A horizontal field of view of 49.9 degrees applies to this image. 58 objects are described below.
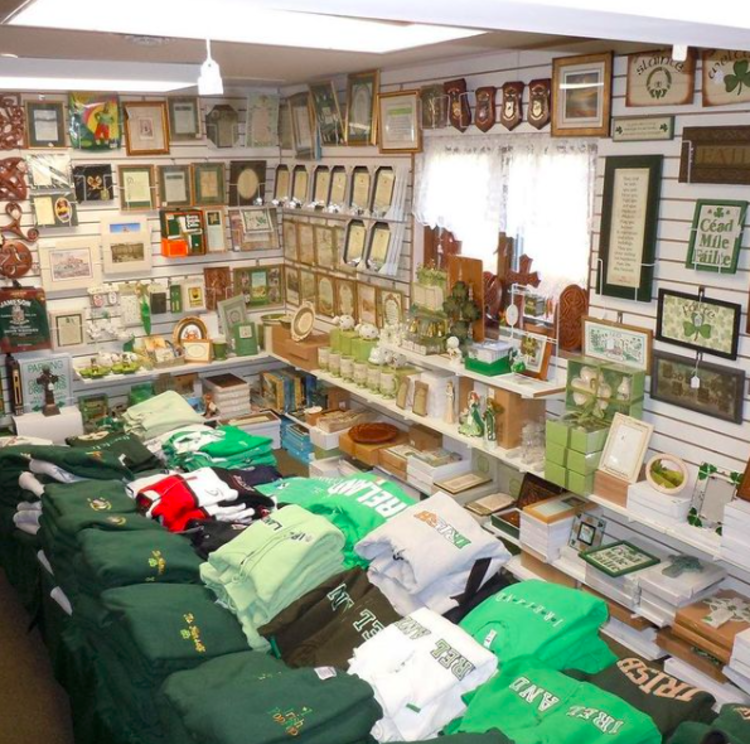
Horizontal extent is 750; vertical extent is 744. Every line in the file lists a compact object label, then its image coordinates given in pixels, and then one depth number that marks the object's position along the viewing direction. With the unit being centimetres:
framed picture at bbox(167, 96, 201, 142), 625
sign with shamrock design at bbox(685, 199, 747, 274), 336
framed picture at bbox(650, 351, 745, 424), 349
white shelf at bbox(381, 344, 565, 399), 419
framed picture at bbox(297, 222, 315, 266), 649
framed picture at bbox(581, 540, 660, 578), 372
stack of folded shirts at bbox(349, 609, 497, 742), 205
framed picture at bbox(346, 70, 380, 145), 542
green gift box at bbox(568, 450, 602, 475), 386
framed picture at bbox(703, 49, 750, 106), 324
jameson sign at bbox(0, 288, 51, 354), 578
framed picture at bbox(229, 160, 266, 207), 660
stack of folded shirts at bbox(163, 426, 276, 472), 399
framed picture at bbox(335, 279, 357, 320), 606
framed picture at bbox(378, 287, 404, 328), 556
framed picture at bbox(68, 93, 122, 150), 584
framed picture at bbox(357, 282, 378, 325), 584
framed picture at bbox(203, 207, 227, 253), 653
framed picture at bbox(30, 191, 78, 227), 580
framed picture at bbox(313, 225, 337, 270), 620
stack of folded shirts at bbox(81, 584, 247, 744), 238
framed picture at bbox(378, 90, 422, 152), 507
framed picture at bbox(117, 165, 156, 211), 613
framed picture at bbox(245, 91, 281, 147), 653
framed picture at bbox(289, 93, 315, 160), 623
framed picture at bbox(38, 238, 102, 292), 591
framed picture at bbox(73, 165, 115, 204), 594
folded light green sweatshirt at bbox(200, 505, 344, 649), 252
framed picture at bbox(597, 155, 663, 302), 371
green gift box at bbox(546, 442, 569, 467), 395
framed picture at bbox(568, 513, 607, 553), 416
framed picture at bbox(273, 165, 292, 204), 657
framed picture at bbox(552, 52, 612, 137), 382
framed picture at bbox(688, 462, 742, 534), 346
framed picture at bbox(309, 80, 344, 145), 586
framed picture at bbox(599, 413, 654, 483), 373
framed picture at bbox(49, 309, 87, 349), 606
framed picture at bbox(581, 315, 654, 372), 385
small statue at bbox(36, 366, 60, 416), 588
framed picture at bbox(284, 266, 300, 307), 688
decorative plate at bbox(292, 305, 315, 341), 633
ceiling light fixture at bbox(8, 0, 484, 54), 178
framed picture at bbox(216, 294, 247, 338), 665
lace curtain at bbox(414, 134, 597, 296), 420
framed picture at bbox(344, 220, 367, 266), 575
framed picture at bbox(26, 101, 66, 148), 570
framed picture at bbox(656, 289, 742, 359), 345
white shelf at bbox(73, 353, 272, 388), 609
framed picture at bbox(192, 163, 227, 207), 642
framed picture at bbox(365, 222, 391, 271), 547
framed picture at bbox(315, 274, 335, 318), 635
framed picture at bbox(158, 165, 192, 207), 628
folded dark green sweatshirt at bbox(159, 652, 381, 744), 190
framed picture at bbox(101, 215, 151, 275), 612
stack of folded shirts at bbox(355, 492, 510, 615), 255
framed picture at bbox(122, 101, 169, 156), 607
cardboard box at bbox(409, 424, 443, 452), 509
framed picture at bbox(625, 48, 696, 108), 347
